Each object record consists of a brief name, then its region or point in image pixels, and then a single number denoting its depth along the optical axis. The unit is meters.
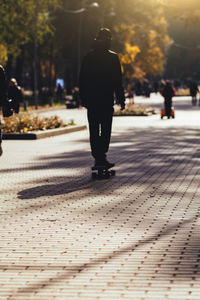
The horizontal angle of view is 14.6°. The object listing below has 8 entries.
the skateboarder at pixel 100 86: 11.60
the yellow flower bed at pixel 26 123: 22.34
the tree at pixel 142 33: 76.62
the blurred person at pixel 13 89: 26.70
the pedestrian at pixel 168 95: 32.97
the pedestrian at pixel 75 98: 50.56
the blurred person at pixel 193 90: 53.44
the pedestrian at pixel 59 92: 63.75
